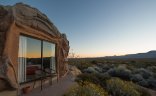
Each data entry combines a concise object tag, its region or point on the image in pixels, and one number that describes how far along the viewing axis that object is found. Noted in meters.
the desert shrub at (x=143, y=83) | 6.76
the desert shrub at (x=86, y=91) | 3.08
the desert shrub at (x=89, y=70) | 8.26
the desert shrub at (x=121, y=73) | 7.66
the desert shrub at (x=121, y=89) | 3.84
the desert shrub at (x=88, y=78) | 4.81
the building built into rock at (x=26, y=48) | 2.81
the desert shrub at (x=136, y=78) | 7.19
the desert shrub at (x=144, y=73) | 7.81
